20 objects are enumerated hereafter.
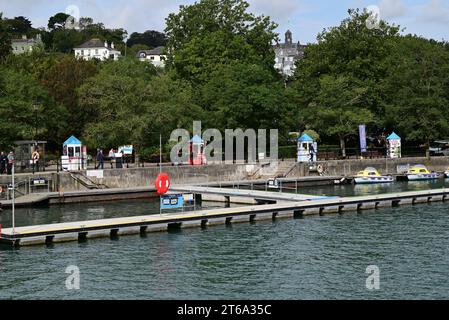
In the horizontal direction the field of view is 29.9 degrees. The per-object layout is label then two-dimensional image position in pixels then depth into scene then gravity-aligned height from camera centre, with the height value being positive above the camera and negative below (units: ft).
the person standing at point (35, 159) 209.31 +0.47
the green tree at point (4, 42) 321.50 +46.38
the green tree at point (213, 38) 311.68 +47.44
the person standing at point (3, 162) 206.30 -0.21
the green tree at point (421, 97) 284.61 +20.70
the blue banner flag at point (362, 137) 277.15 +7.04
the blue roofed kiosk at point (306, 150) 255.91 +2.68
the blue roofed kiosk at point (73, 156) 213.05 +1.18
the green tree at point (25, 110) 214.07 +13.80
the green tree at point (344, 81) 283.18 +26.91
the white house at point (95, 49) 613.11 +82.44
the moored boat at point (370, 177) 249.55 -5.65
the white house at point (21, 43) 604.00 +85.43
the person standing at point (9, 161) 204.03 -0.10
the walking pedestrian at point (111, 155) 229.31 +1.45
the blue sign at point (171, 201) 158.81 -7.82
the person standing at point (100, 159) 214.90 +0.35
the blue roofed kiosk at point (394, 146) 280.10 +4.00
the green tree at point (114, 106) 233.76 +15.35
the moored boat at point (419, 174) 259.19 -5.02
